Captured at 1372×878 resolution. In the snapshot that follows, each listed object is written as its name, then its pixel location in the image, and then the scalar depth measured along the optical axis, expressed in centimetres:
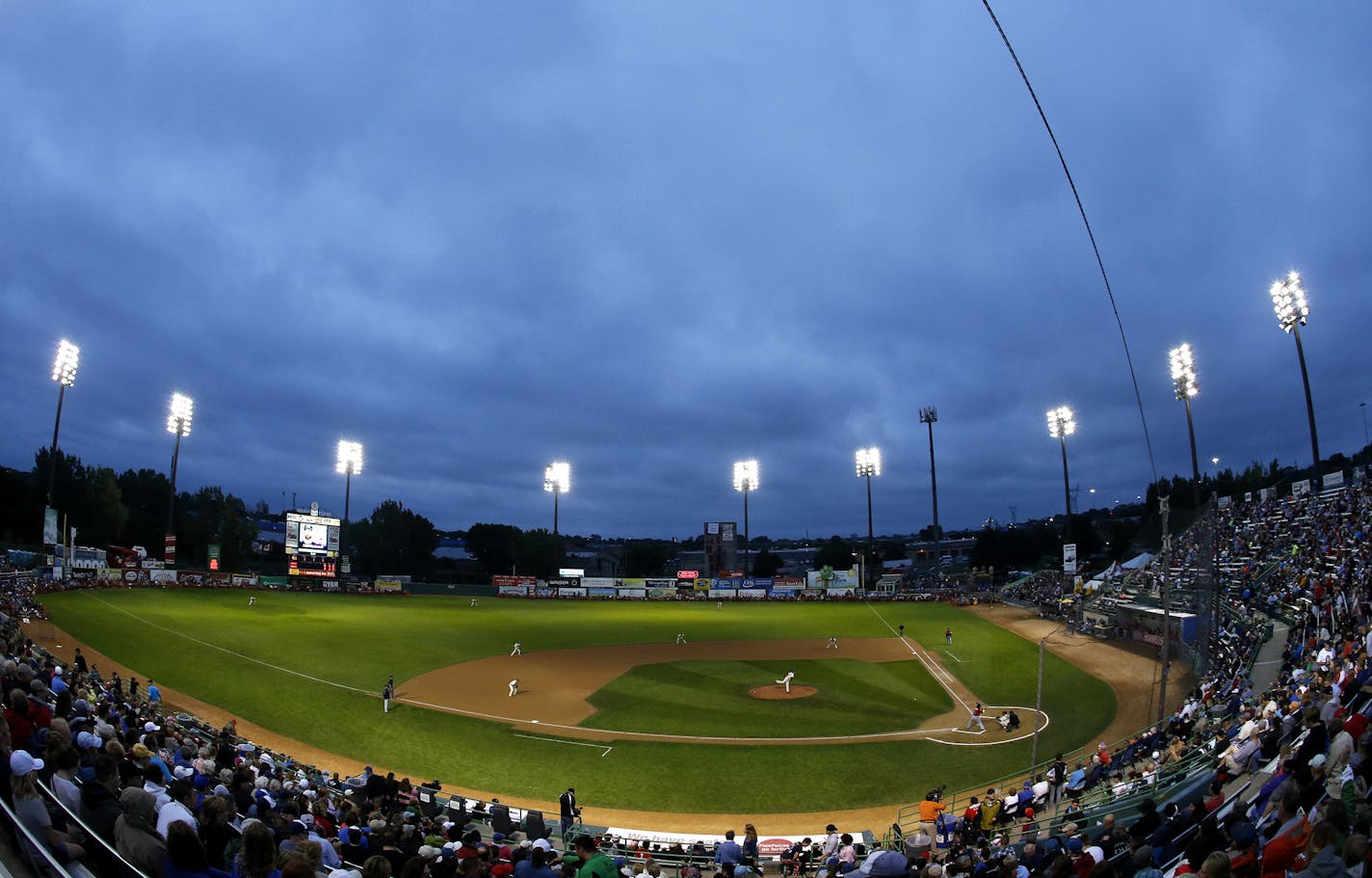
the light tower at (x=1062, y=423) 6544
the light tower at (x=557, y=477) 9381
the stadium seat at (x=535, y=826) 1603
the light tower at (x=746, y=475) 9688
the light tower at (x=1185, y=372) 3888
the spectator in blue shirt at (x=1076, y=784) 1814
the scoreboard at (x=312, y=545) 6372
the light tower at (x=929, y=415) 9231
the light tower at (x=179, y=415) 6874
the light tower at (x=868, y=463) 9881
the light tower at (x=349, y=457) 7812
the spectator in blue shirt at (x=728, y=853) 1437
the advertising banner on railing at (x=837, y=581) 8919
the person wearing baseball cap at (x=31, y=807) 522
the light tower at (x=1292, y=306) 3531
